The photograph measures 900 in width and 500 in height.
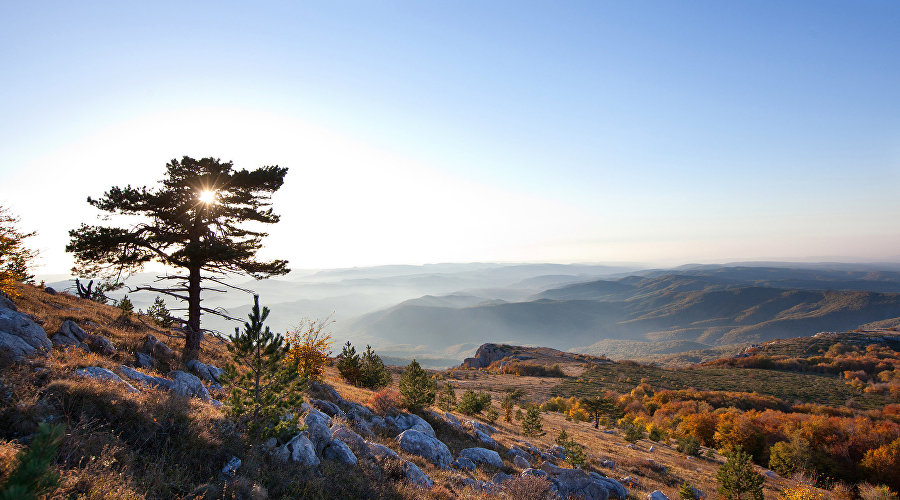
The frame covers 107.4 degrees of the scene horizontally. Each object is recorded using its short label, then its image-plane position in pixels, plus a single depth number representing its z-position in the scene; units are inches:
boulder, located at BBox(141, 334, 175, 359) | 554.1
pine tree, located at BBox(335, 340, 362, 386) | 914.7
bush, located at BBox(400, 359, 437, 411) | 644.1
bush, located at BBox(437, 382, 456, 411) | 901.8
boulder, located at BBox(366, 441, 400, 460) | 376.8
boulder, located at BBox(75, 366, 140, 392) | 322.3
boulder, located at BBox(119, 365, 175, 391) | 386.1
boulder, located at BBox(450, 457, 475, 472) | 450.3
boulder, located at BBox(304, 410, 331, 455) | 351.7
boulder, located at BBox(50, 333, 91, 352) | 453.4
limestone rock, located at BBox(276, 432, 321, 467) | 301.8
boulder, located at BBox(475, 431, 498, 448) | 621.3
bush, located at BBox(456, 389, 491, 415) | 975.6
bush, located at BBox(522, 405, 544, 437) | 830.6
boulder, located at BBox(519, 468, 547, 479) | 416.9
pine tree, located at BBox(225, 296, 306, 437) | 315.3
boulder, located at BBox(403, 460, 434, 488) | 343.0
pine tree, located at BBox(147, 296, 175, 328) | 575.2
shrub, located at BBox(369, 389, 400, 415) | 606.5
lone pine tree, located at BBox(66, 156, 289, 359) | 518.9
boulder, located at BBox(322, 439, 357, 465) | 338.0
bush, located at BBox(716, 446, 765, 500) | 527.8
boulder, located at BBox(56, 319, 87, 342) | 487.2
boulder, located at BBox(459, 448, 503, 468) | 493.7
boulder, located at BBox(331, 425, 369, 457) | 372.4
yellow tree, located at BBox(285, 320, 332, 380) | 683.3
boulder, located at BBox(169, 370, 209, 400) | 394.9
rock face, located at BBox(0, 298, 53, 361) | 347.8
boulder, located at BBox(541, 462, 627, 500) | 450.0
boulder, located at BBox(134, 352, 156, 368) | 495.7
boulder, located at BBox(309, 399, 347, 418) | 516.1
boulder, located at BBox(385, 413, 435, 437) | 551.2
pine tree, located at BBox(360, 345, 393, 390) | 885.8
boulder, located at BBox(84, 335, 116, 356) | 491.2
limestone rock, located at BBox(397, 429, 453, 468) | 440.5
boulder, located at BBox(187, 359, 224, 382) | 524.1
